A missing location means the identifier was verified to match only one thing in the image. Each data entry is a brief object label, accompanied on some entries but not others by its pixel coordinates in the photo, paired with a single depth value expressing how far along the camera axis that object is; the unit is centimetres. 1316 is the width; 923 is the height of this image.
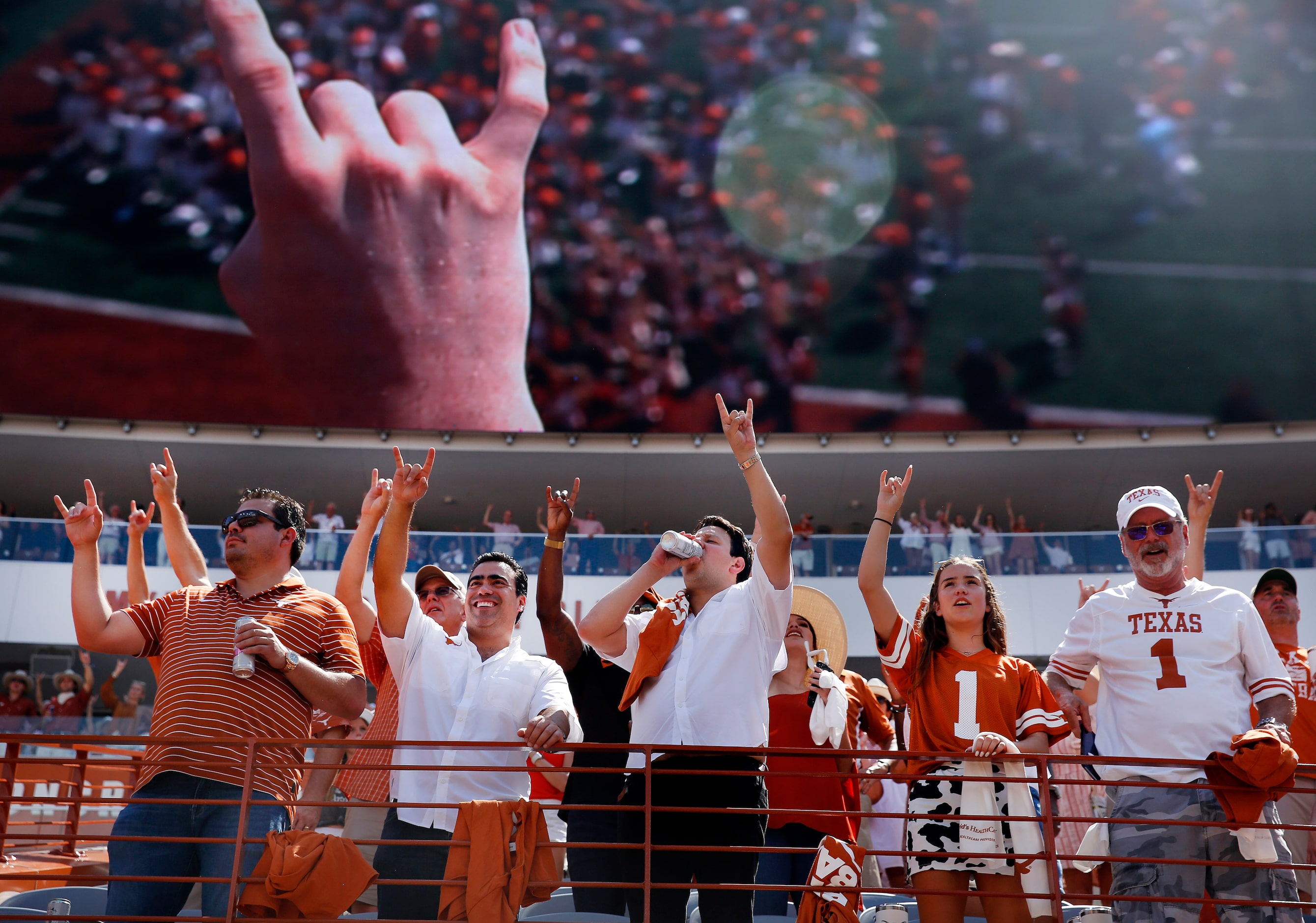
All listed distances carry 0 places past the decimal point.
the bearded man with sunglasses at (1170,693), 329
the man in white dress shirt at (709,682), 321
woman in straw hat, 411
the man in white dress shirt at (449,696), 333
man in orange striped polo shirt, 317
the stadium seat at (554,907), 410
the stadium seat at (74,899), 410
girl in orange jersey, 339
